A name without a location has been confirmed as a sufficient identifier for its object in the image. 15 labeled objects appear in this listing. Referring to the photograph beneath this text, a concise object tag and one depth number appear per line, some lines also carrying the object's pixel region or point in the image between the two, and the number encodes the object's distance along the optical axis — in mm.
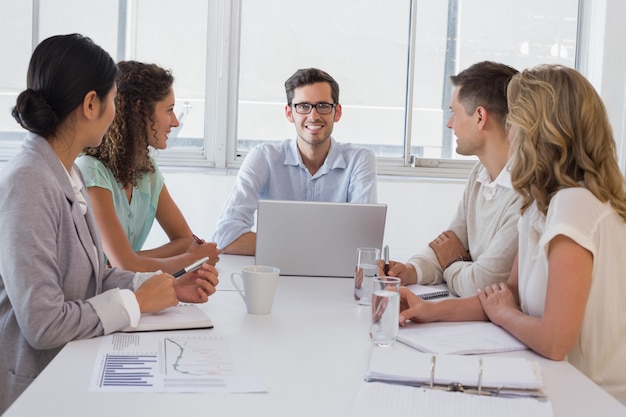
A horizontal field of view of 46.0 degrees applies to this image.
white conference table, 1101
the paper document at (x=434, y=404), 1081
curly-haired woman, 2223
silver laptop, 2061
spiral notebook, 1966
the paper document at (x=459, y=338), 1438
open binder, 1180
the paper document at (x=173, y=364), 1189
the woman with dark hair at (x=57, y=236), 1433
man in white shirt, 2121
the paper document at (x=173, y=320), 1509
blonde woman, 1451
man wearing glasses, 3082
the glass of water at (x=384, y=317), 1478
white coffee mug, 1669
